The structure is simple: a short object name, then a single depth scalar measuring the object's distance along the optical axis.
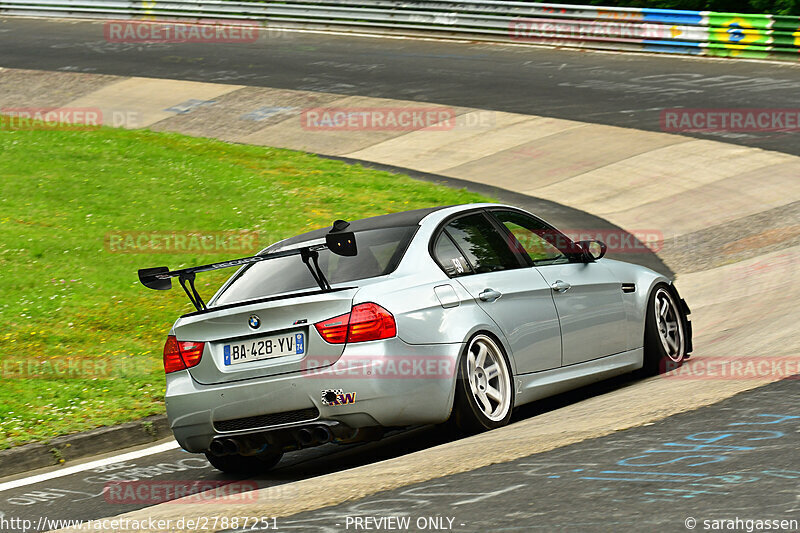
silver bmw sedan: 12.28
